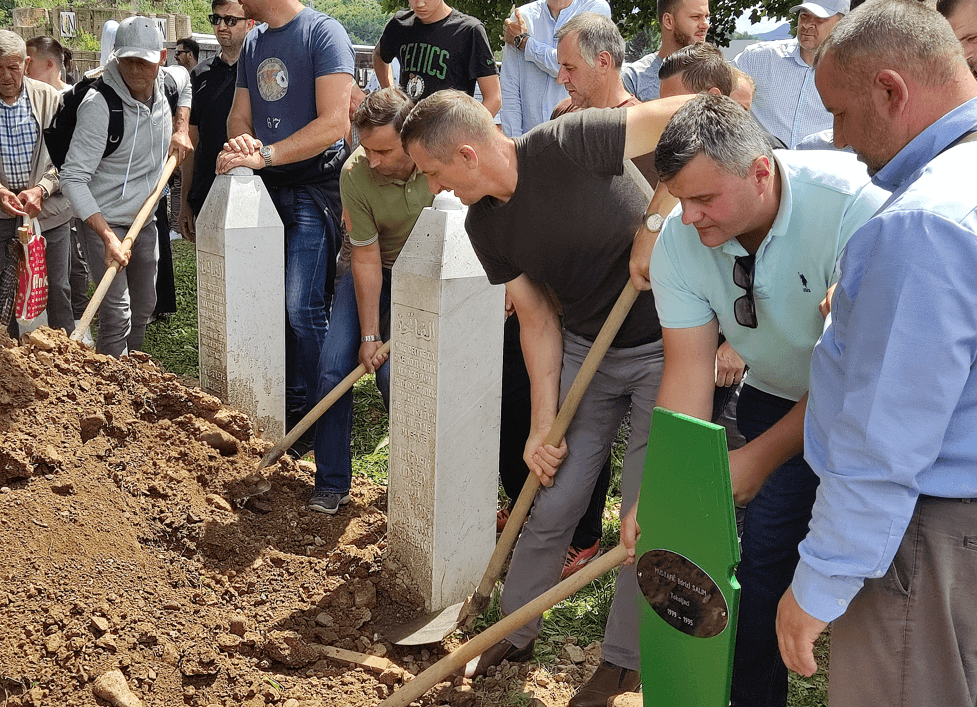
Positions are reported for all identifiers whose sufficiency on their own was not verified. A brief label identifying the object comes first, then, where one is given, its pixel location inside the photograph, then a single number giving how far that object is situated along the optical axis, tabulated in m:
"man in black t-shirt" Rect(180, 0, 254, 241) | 6.55
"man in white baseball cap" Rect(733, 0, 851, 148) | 4.61
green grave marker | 2.18
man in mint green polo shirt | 2.36
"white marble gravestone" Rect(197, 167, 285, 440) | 4.93
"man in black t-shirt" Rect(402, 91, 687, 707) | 3.09
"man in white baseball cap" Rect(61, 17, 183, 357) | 5.47
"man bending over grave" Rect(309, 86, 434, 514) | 4.17
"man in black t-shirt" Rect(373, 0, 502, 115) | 5.52
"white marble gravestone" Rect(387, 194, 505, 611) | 3.55
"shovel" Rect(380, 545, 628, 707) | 2.70
